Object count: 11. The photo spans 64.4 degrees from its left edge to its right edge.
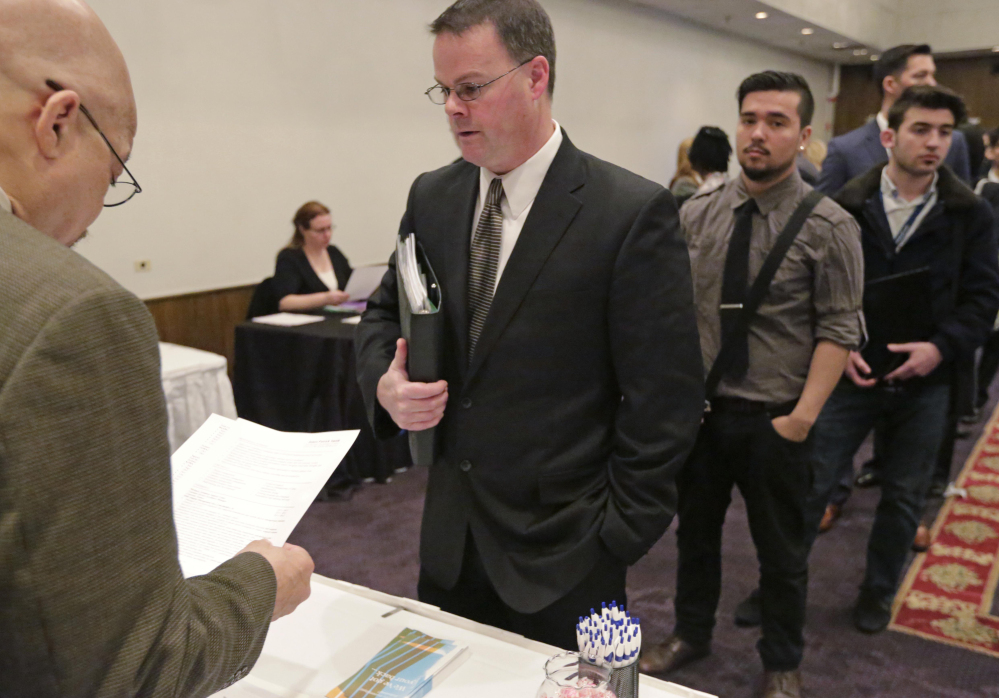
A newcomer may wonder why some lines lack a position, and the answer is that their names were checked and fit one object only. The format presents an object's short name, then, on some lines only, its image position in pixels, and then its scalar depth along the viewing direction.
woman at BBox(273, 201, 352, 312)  4.29
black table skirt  3.70
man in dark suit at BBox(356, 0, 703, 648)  1.30
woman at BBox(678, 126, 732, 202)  4.27
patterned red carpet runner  2.61
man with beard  2.01
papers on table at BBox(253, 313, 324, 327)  3.95
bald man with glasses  0.55
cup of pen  0.92
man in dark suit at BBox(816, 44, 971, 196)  3.14
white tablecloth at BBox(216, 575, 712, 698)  1.08
